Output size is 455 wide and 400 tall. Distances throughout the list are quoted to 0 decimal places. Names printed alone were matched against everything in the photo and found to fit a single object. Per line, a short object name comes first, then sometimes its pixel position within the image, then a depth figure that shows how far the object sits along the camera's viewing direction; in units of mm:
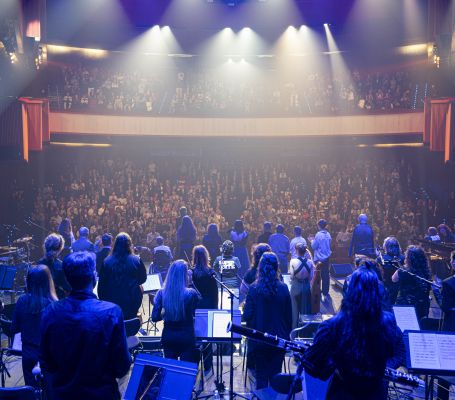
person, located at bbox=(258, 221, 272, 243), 11662
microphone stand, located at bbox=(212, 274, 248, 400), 5443
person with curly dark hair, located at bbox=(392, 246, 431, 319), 7074
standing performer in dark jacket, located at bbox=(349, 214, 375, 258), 12016
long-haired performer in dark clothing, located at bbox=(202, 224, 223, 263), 11906
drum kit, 12453
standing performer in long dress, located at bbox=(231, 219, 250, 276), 11820
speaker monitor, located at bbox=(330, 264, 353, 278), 9559
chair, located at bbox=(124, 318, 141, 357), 6266
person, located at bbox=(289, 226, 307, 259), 10585
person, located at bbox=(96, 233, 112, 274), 9121
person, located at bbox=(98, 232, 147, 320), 6551
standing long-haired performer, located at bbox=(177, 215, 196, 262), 12688
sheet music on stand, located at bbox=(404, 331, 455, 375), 4555
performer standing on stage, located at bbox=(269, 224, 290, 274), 11461
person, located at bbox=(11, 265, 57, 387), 4855
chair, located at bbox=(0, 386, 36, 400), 3523
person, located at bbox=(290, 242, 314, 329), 8461
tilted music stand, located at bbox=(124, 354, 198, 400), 4328
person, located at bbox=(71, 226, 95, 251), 10438
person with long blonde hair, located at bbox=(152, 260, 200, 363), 5652
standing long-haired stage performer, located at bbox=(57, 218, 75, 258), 12082
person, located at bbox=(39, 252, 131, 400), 3244
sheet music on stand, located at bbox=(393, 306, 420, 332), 5887
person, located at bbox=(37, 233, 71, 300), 6309
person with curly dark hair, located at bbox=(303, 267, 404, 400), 3014
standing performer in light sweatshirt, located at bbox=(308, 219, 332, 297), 11773
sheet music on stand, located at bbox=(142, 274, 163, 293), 8242
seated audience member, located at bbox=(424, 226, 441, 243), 13366
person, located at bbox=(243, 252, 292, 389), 5438
